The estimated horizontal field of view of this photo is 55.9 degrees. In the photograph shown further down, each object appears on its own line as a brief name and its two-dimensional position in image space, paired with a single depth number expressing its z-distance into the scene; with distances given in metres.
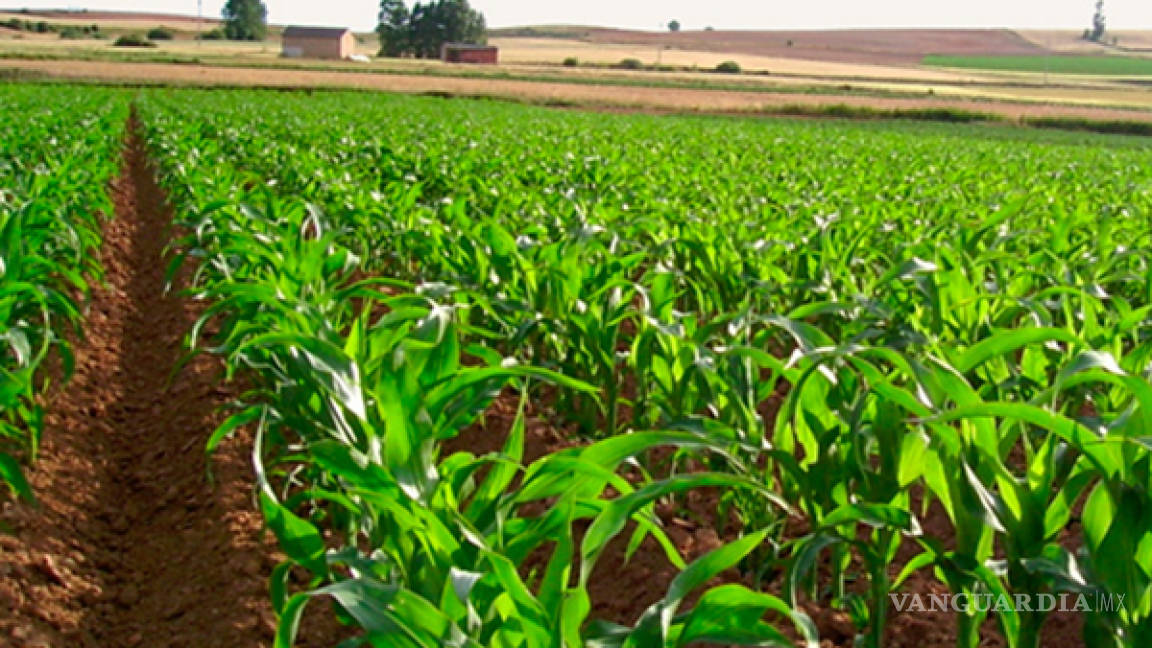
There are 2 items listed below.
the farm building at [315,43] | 91.50
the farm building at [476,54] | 85.00
